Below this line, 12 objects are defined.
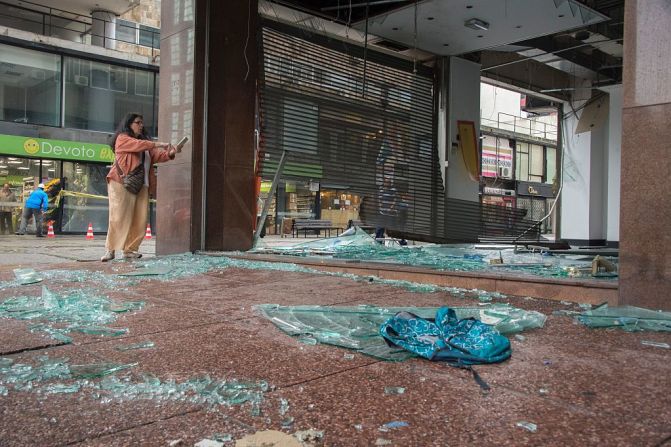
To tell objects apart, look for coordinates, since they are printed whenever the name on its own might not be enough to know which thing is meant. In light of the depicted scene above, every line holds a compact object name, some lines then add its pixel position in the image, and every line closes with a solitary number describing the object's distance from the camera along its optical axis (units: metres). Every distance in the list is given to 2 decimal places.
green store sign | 17.52
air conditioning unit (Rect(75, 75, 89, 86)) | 19.02
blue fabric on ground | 2.30
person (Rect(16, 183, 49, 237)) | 16.73
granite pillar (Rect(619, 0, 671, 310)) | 3.14
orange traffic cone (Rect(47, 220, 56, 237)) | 17.50
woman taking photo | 6.70
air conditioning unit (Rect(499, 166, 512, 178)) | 31.92
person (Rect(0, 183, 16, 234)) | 18.02
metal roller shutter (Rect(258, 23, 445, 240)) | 8.73
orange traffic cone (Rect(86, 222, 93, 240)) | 16.83
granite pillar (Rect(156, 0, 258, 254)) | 7.56
